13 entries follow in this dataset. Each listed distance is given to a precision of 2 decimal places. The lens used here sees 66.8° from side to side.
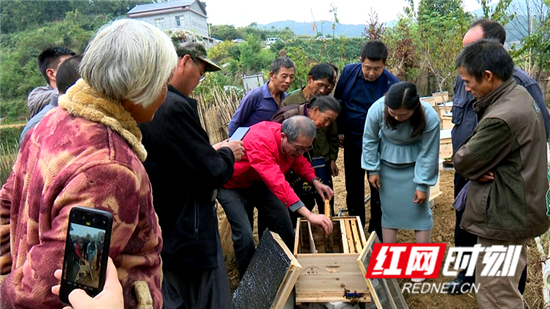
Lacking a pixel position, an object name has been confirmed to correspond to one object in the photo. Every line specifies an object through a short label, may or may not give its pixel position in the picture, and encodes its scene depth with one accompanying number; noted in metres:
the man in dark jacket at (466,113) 3.12
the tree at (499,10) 8.10
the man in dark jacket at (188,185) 2.02
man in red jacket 3.08
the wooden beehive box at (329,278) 2.73
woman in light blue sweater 3.21
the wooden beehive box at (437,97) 11.19
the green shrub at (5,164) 6.17
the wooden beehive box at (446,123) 7.40
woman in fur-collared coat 1.00
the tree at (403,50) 11.91
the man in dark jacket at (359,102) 4.09
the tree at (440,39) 9.59
